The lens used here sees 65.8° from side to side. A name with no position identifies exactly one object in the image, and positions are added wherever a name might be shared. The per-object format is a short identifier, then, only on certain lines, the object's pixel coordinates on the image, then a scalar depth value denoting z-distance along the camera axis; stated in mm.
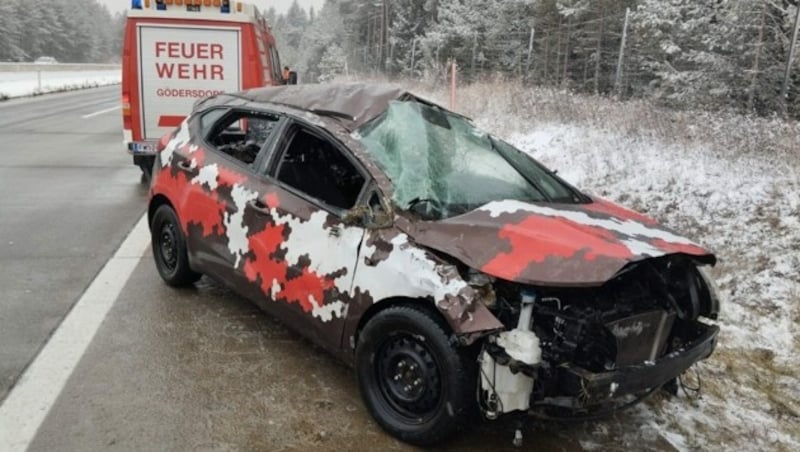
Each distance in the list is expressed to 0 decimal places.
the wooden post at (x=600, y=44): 24631
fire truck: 8742
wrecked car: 2785
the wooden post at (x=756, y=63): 12312
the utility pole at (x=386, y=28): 54047
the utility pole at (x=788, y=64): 8930
